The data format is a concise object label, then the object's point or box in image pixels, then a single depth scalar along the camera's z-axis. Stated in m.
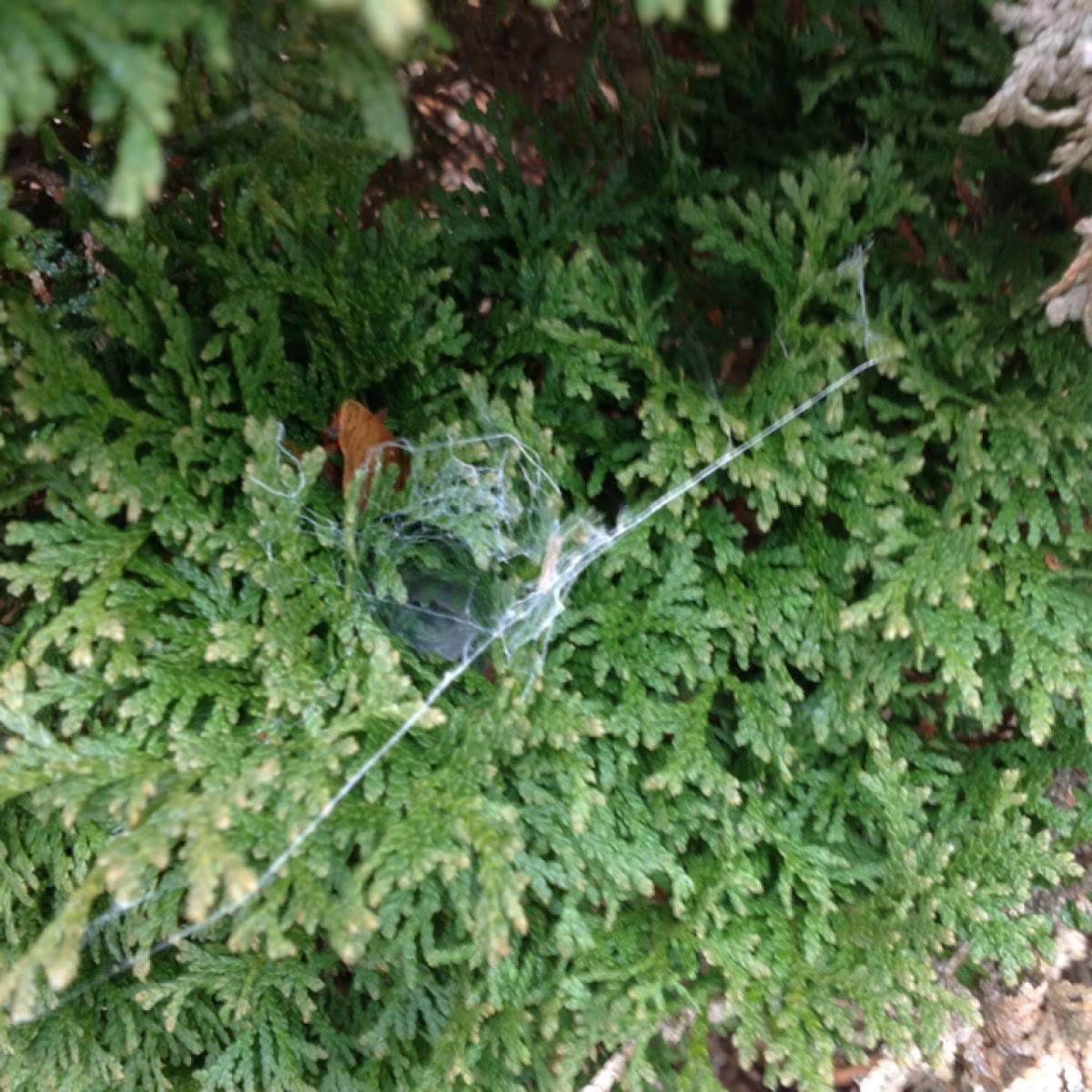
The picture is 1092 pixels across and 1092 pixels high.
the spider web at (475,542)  0.24
